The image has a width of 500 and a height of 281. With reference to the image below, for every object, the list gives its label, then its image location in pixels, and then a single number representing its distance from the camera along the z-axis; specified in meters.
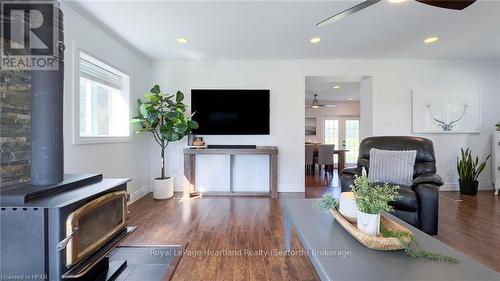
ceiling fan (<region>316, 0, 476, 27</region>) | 1.43
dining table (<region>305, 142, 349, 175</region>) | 6.14
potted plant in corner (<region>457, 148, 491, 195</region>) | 3.81
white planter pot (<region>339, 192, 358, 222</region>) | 1.39
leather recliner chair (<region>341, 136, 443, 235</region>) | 2.21
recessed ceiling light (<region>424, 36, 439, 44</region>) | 3.16
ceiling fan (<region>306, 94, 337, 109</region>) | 6.90
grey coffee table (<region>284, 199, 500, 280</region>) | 0.93
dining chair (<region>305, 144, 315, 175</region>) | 5.82
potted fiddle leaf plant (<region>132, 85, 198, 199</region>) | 3.40
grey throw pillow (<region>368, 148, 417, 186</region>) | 2.62
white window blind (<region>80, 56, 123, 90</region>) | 2.63
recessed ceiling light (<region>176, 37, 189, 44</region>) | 3.12
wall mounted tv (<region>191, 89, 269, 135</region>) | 4.03
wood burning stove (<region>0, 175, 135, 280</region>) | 1.12
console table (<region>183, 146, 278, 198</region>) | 3.69
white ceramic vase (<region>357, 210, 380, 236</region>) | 1.21
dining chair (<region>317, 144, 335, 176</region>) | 5.77
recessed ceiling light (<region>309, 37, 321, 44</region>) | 3.13
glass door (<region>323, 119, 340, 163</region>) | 8.16
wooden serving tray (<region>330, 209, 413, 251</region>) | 1.10
